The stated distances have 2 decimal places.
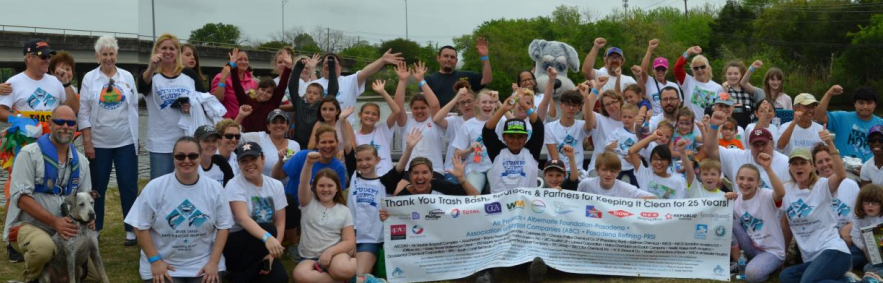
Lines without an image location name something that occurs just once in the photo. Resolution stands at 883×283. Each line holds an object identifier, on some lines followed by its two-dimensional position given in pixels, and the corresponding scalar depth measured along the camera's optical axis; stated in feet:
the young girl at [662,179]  28.43
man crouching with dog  23.56
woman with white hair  28.94
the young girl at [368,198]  26.63
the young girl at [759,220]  26.48
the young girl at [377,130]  31.12
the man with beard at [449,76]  34.94
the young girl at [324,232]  24.75
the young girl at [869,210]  25.64
